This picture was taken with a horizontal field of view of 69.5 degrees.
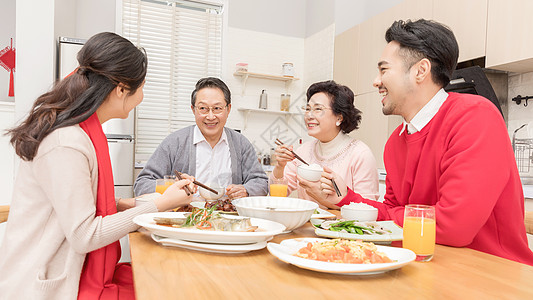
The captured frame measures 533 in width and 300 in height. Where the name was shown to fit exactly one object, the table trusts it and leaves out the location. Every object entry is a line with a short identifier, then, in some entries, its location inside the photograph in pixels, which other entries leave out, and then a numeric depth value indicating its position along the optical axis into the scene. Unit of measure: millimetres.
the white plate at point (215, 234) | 959
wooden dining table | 720
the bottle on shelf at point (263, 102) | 5043
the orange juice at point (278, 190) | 1732
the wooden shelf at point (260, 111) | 4996
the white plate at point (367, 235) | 1067
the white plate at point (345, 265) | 786
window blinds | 4758
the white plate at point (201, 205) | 1360
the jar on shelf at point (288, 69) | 5109
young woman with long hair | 1067
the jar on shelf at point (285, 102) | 5191
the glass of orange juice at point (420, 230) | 966
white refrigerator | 3808
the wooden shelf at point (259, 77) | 4917
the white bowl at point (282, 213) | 1120
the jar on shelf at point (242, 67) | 4918
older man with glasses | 2369
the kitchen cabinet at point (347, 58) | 4352
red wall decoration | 3867
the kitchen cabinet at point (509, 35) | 2584
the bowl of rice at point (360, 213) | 1245
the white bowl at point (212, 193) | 1545
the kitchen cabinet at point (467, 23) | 2898
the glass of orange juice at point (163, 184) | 1632
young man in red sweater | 1173
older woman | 2223
